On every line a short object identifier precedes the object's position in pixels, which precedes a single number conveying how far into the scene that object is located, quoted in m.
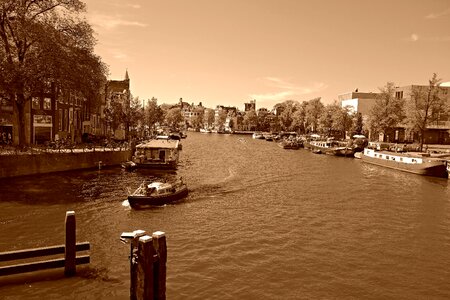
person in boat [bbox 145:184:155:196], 35.41
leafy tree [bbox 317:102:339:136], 146.88
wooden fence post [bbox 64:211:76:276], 19.47
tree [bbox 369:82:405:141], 105.00
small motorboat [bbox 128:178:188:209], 34.41
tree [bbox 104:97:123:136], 95.69
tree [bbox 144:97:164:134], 151.25
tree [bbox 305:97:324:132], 169.88
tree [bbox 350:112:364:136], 139.75
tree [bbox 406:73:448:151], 92.44
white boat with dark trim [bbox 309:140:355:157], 100.12
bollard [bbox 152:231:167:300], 15.09
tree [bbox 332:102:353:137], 137.88
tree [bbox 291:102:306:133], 190.75
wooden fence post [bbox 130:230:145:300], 15.38
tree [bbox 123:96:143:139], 98.44
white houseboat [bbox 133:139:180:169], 57.43
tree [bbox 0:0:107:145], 45.00
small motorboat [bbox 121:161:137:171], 56.22
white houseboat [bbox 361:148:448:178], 63.41
